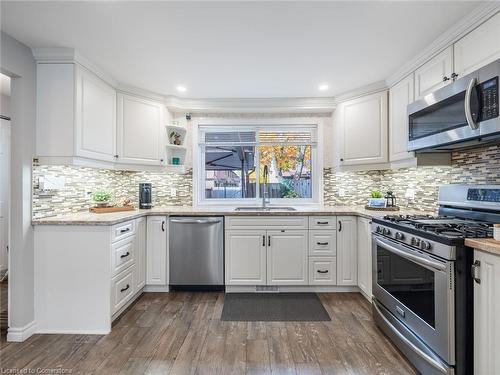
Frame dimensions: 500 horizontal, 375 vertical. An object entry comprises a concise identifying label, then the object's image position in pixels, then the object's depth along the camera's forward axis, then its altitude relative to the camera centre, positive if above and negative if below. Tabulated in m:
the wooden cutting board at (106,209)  2.78 -0.22
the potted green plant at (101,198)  2.81 -0.11
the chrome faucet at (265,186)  3.71 +0.02
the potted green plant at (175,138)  3.55 +0.65
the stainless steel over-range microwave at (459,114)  1.54 +0.49
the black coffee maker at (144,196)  3.30 -0.10
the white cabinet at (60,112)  2.32 +0.65
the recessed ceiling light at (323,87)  3.03 +1.14
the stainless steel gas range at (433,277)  1.46 -0.56
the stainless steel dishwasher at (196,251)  3.05 -0.70
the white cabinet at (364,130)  2.98 +0.66
